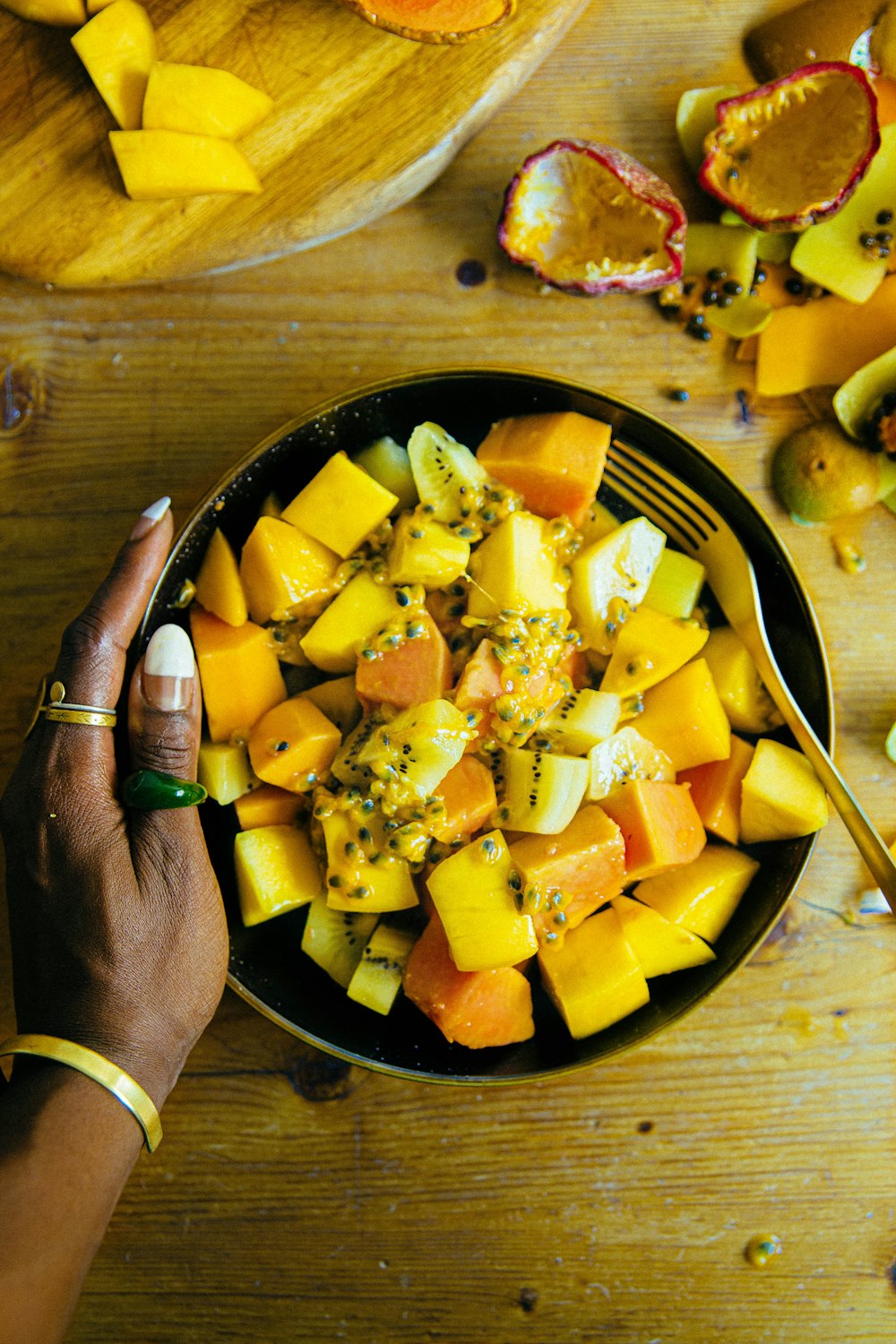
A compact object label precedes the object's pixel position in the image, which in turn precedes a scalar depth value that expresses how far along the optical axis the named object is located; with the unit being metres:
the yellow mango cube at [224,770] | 0.63
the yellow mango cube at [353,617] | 0.63
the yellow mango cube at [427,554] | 0.62
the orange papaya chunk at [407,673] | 0.62
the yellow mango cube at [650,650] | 0.63
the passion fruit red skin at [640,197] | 0.64
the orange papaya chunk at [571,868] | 0.62
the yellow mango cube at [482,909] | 0.61
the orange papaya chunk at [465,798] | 0.62
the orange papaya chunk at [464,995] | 0.62
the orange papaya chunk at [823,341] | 0.66
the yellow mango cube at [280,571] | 0.63
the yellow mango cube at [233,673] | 0.63
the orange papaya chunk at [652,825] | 0.62
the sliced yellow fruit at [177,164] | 0.63
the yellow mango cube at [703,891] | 0.64
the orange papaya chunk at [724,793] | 0.64
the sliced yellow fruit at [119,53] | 0.63
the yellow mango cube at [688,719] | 0.64
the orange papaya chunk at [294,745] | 0.62
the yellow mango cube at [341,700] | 0.64
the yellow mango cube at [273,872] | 0.63
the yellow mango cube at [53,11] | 0.63
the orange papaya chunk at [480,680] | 0.62
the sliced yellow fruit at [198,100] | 0.63
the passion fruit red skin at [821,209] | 0.64
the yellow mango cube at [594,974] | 0.63
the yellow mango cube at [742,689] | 0.65
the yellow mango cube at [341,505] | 0.63
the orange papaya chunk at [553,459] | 0.63
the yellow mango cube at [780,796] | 0.63
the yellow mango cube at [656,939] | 0.64
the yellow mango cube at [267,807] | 0.64
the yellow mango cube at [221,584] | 0.63
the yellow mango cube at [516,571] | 0.62
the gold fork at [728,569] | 0.63
